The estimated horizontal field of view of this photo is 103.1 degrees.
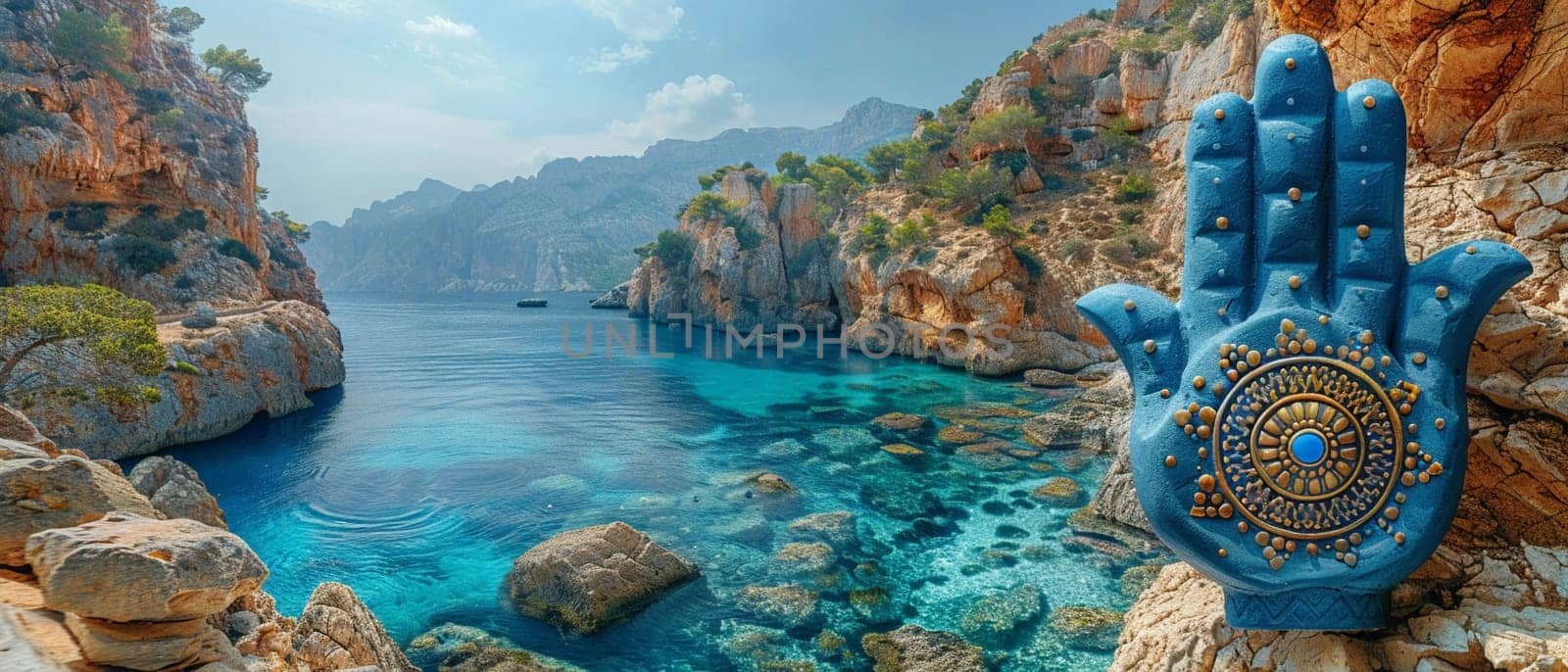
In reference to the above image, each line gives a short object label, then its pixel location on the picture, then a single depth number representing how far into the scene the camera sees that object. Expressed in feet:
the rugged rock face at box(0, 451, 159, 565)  17.75
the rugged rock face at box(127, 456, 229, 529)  38.96
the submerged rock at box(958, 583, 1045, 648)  36.27
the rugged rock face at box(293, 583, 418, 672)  26.94
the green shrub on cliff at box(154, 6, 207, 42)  174.81
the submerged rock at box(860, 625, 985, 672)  33.63
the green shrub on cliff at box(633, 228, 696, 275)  231.09
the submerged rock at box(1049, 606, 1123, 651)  35.14
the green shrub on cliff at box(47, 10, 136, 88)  105.40
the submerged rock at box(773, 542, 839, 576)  45.24
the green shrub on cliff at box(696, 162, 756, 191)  229.86
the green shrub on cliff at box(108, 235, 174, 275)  100.35
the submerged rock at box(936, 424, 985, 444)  76.18
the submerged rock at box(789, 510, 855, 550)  50.11
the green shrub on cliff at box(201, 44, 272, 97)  172.04
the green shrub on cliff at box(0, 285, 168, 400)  50.98
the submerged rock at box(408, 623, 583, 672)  34.04
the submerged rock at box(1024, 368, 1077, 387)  103.19
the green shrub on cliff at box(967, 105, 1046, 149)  149.38
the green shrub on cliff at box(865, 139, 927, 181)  191.93
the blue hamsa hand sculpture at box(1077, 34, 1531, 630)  17.63
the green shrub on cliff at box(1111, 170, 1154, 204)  131.03
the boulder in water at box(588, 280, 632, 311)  326.65
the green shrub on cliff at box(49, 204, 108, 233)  97.91
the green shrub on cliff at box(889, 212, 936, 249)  142.92
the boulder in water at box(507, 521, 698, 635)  38.68
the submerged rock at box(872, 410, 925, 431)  83.20
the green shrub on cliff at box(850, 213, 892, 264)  154.92
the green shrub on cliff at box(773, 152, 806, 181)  235.81
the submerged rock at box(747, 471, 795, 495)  60.64
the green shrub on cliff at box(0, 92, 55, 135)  89.56
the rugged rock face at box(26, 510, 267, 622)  15.23
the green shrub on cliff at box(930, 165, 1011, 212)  145.07
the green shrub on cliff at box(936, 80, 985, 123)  185.32
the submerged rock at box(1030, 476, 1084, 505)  55.42
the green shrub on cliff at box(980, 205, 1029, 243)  125.39
